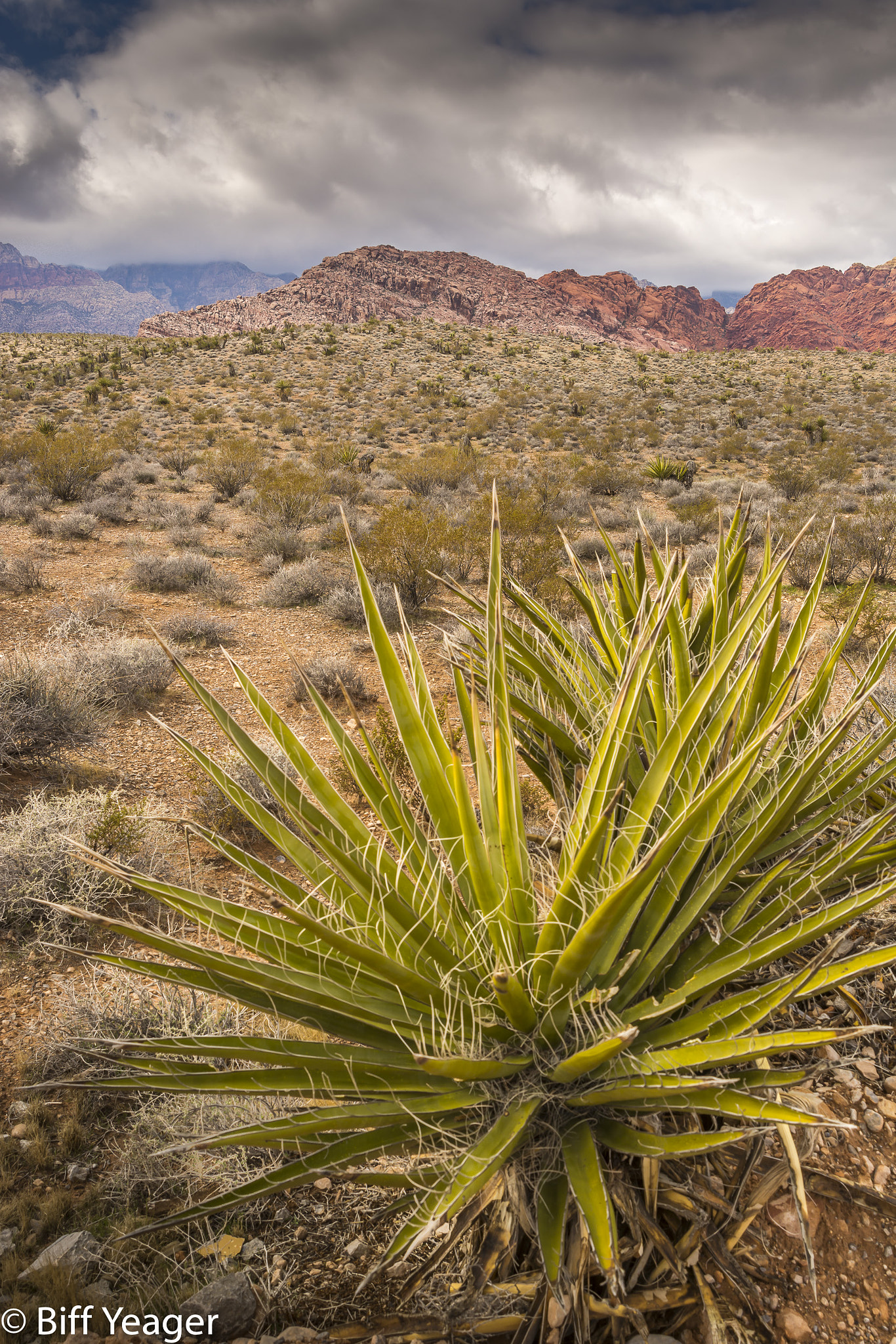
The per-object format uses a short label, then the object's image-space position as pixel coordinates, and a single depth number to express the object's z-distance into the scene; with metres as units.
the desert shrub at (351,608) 8.24
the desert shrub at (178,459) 17.27
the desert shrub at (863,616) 7.27
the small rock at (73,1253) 1.81
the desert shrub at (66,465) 13.18
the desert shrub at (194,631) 7.46
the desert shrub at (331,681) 6.38
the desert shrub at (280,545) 10.75
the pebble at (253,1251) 1.92
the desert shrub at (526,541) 8.96
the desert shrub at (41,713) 4.61
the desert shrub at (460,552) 9.45
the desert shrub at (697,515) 12.64
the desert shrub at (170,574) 9.06
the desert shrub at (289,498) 12.31
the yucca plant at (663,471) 17.38
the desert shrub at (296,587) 8.95
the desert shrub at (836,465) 17.09
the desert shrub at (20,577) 8.13
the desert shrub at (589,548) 11.12
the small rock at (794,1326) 1.54
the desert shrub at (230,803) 4.44
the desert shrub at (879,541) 9.70
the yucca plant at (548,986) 1.30
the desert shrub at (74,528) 10.90
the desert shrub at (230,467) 15.37
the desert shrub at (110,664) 5.59
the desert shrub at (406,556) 8.92
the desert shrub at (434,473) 15.82
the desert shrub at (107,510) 12.23
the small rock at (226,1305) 1.71
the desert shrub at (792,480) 16.05
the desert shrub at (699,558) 9.83
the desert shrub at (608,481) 16.58
